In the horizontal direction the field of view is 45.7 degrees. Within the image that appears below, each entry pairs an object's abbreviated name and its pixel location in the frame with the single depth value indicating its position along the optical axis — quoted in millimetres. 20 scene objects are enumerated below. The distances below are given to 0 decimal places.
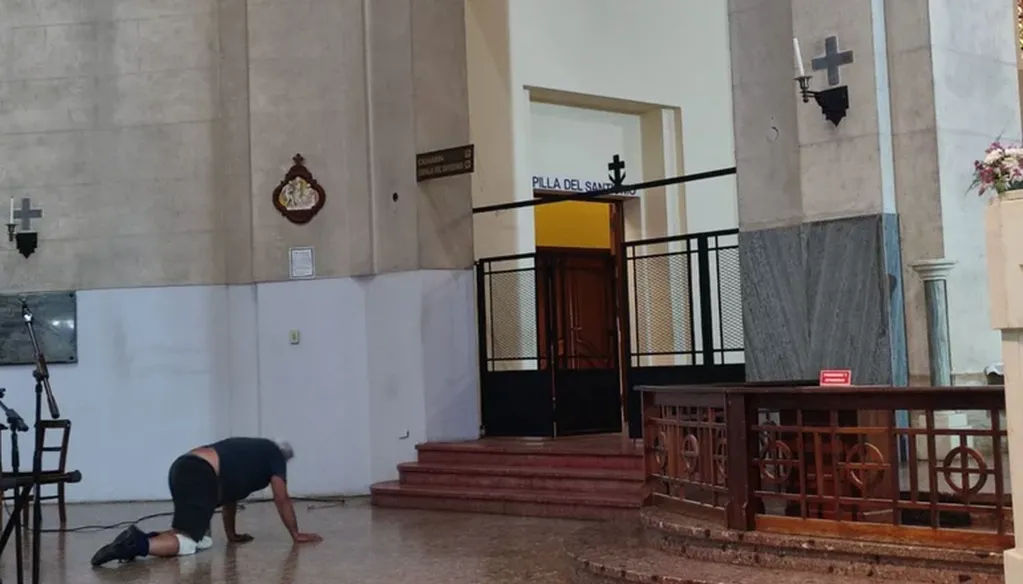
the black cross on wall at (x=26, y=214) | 11594
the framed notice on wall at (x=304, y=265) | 11227
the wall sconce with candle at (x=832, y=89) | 7773
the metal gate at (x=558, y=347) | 10680
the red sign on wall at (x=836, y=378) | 6059
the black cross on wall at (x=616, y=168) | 11148
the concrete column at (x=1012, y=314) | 4363
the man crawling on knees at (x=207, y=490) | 7613
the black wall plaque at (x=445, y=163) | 10594
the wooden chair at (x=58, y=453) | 8969
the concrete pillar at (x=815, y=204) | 7691
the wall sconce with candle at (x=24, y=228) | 11562
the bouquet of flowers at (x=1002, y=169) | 5336
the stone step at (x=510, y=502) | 8797
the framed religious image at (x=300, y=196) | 11219
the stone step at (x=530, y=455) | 9281
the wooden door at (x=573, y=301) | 11109
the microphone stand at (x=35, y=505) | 5879
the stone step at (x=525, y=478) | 9086
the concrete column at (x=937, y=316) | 7410
